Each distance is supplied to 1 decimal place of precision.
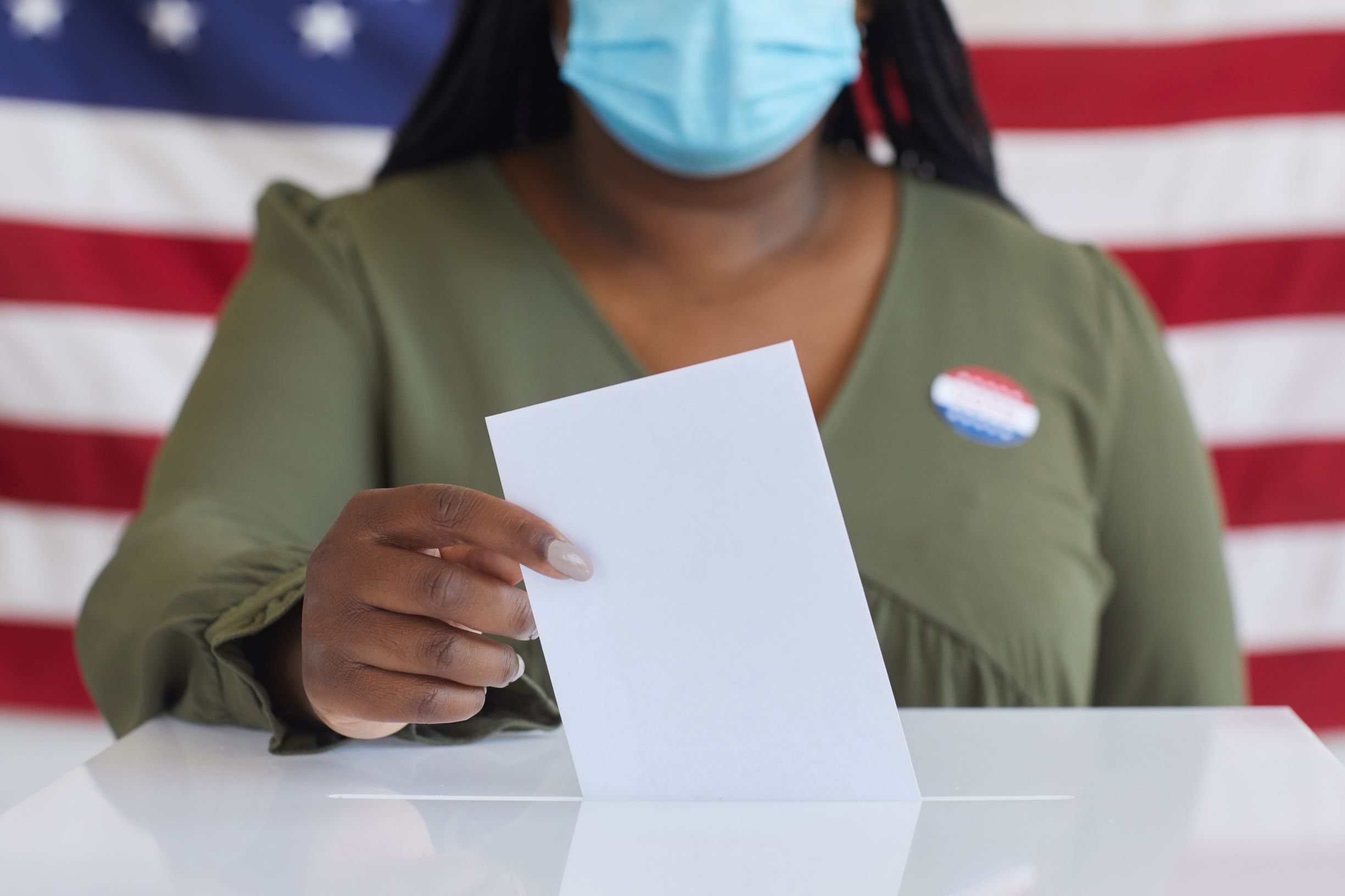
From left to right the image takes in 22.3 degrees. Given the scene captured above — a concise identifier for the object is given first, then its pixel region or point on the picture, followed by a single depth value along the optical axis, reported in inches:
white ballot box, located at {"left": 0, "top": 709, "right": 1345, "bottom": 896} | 45.6
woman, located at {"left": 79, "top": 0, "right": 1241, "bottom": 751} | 56.0
